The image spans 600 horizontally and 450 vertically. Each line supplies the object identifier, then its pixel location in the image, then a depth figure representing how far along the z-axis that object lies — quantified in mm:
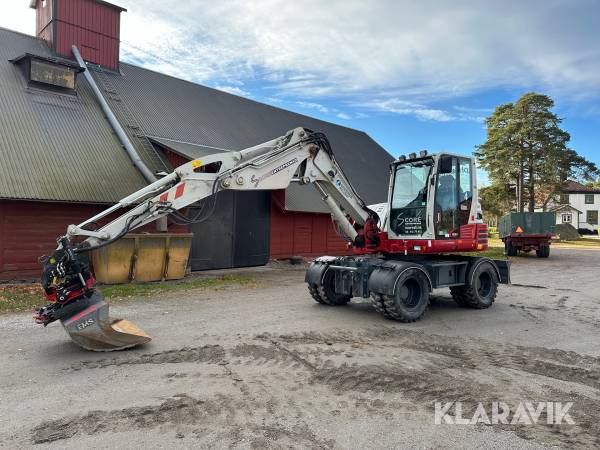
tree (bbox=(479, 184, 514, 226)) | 42719
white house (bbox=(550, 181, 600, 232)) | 75681
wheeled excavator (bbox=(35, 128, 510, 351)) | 7664
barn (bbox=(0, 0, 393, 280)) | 12758
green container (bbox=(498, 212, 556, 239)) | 24594
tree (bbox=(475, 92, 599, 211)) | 39844
